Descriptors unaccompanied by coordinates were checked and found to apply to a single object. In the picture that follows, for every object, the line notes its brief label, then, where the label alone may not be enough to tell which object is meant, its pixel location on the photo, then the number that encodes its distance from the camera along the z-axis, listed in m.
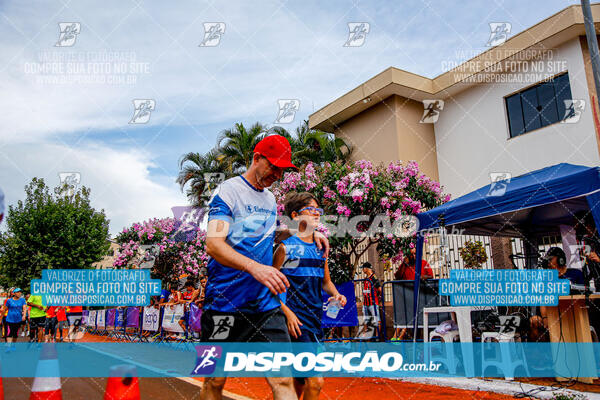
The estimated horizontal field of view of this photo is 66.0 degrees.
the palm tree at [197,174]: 25.70
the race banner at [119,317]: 16.27
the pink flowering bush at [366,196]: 10.41
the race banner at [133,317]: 15.05
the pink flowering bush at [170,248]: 22.83
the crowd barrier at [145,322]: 12.00
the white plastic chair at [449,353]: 6.55
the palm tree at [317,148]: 19.88
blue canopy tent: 5.81
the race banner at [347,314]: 7.76
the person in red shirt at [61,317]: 14.05
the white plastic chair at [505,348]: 6.01
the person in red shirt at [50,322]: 13.65
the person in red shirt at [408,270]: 9.50
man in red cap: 2.65
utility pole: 6.63
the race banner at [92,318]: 20.53
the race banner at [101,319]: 18.73
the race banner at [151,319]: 13.53
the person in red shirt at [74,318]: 14.55
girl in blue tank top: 3.80
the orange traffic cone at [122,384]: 2.53
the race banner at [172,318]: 12.08
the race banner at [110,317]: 17.35
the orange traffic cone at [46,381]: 2.89
